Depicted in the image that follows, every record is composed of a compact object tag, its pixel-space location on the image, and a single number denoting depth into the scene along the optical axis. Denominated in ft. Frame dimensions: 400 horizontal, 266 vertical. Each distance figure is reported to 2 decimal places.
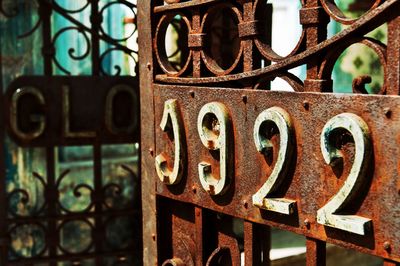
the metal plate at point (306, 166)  3.95
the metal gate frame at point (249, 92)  3.96
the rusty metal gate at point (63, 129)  8.18
